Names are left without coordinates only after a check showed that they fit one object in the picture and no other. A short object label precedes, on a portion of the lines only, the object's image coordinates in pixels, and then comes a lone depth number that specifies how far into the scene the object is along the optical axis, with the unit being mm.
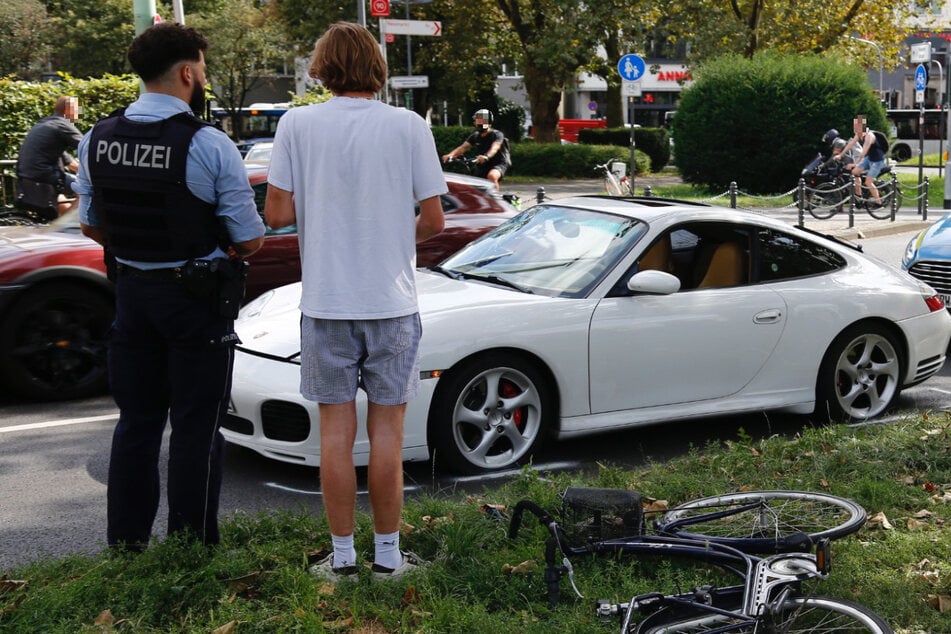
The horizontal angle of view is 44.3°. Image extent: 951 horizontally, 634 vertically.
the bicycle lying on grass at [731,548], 3219
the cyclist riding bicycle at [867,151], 21828
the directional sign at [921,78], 28141
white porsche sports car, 5625
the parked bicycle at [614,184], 21125
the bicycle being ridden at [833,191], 19920
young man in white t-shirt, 3748
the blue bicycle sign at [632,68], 20234
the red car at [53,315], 7391
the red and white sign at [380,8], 20906
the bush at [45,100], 15945
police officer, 3854
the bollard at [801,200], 18531
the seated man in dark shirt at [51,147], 12648
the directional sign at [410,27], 20422
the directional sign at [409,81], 26172
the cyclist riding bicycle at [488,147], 17234
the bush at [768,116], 25969
